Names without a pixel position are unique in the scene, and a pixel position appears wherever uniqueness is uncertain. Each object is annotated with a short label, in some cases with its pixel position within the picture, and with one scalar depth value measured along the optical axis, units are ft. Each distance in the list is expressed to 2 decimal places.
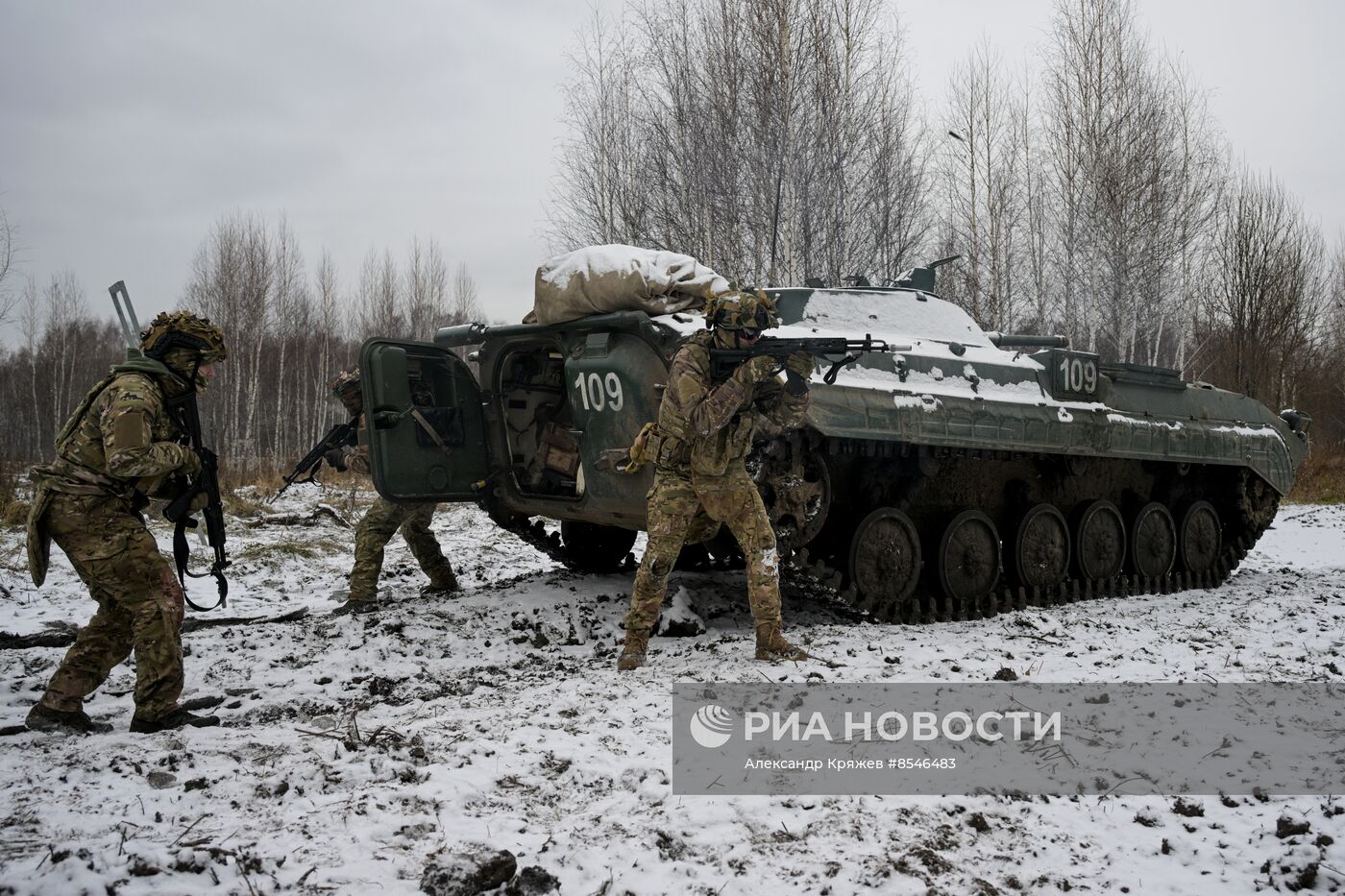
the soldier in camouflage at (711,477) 17.90
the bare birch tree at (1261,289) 72.64
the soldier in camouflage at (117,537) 14.42
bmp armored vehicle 21.48
